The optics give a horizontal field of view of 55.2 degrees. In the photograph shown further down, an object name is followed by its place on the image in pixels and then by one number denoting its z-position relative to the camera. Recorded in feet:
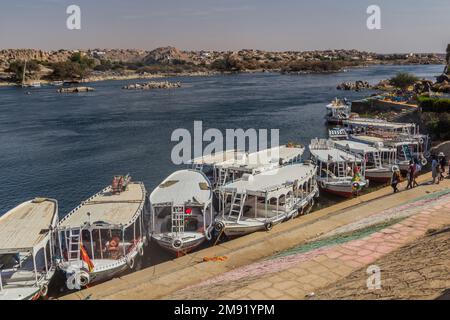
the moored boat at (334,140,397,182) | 85.92
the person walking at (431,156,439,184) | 67.97
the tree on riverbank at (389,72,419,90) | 248.93
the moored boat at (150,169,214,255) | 55.21
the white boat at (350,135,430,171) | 92.42
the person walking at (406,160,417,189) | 68.80
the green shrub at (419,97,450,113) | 124.47
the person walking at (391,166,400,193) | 69.52
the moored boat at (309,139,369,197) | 78.02
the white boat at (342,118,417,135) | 109.19
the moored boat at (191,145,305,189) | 75.23
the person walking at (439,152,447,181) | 73.36
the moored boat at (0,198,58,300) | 44.93
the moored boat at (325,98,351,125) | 171.03
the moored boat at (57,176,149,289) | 48.29
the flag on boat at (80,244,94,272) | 47.85
